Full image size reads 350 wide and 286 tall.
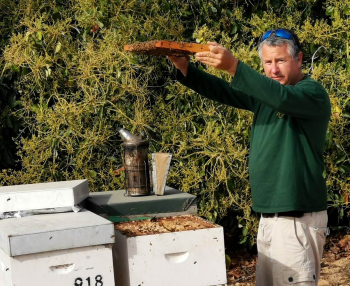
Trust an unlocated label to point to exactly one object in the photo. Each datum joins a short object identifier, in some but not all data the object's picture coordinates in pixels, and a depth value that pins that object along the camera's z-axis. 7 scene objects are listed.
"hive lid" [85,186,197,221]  4.51
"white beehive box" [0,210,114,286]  3.44
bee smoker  4.93
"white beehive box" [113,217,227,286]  3.78
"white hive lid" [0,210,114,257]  3.42
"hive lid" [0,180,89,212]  4.01
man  4.39
